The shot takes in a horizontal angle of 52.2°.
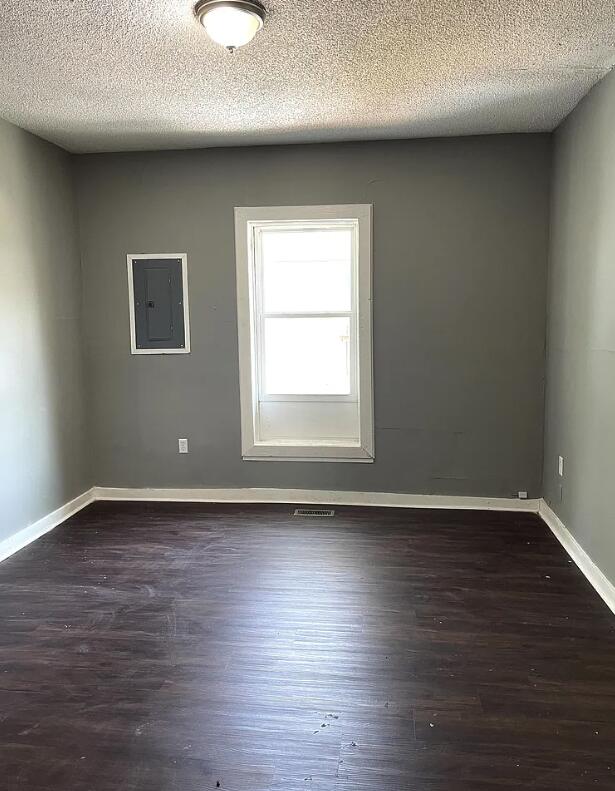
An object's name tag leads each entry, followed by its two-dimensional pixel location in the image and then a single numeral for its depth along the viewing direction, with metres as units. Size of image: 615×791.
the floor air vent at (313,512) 4.15
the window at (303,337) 4.26
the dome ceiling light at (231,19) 2.24
